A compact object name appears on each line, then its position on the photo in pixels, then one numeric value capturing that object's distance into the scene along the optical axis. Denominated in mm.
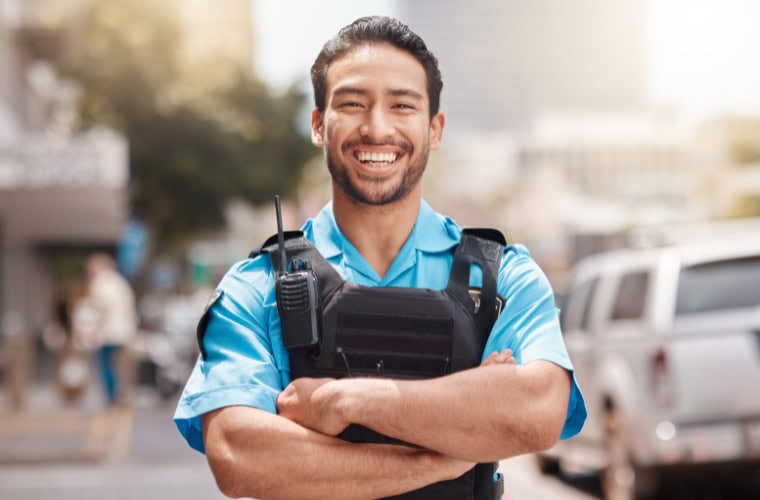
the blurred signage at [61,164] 21812
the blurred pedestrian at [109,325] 16281
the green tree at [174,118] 32625
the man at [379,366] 2551
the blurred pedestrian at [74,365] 17047
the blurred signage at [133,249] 29203
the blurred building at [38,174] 21969
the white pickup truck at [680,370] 8031
